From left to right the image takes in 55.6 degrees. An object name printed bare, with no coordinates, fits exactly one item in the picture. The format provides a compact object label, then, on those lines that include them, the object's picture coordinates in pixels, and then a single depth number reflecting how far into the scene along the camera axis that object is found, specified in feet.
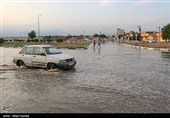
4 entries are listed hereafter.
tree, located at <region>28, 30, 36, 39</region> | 235.61
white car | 30.94
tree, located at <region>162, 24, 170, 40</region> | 192.47
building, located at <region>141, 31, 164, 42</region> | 298.68
